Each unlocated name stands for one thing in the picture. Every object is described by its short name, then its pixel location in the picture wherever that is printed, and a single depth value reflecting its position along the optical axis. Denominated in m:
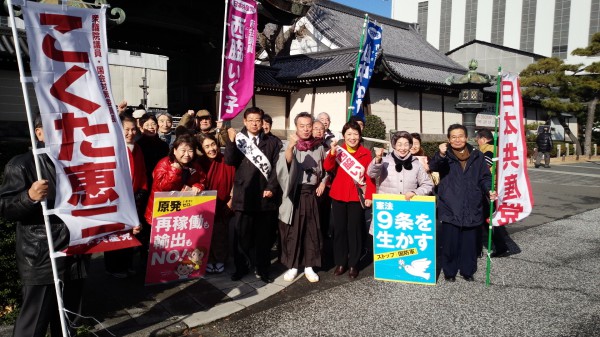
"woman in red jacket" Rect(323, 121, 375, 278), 5.29
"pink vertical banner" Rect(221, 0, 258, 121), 5.77
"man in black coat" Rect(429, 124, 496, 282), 5.19
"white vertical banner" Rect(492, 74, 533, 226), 5.09
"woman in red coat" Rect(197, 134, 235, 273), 5.29
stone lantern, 10.54
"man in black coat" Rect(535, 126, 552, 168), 21.20
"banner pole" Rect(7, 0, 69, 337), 2.58
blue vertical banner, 7.32
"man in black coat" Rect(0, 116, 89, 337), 2.91
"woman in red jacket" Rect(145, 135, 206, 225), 4.47
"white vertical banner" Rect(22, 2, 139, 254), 2.74
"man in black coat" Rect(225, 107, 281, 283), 4.97
